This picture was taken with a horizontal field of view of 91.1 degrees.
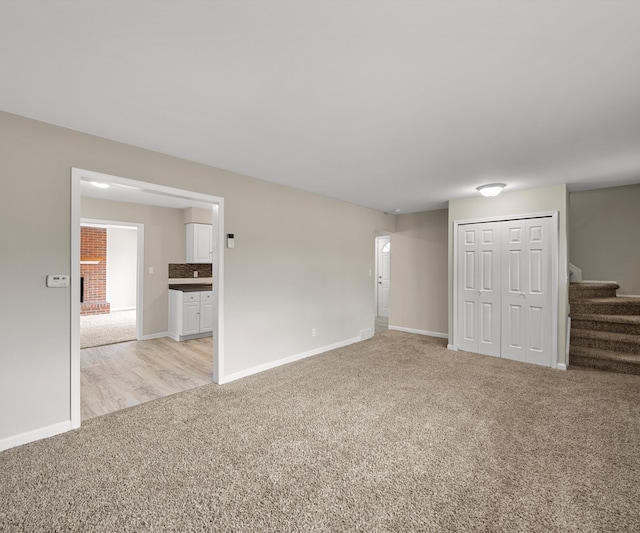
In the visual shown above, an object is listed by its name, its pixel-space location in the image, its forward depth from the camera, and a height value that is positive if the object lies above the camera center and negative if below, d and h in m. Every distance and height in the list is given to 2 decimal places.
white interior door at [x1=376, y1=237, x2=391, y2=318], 8.38 -0.22
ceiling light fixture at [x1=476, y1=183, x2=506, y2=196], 4.14 +1.07
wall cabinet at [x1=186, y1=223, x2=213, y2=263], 6.22 +0.52
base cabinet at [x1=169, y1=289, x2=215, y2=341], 5.66 -0.86
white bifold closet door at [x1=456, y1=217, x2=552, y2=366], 4.33 -0.29
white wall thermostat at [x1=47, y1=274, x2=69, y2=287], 2.50 -0.11
